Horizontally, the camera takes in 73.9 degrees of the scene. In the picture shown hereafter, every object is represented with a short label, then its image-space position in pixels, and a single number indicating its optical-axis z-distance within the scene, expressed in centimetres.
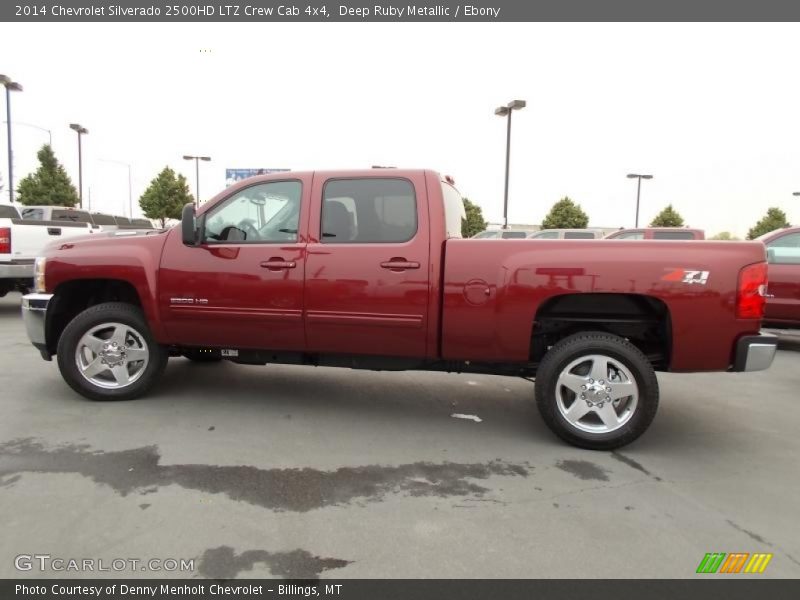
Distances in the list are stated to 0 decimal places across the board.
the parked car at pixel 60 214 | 1339
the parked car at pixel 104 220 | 1660
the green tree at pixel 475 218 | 3088
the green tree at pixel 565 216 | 3155
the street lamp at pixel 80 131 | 2654
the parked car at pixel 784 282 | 732
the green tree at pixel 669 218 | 3716
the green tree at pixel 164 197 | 3716
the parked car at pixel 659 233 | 1269
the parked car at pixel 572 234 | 1652
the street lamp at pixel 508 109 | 1977
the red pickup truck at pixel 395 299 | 373
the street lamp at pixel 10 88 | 2033
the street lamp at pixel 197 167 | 3479
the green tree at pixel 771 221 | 3581
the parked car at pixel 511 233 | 1293
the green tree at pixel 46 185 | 2777
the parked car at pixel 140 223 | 2164
